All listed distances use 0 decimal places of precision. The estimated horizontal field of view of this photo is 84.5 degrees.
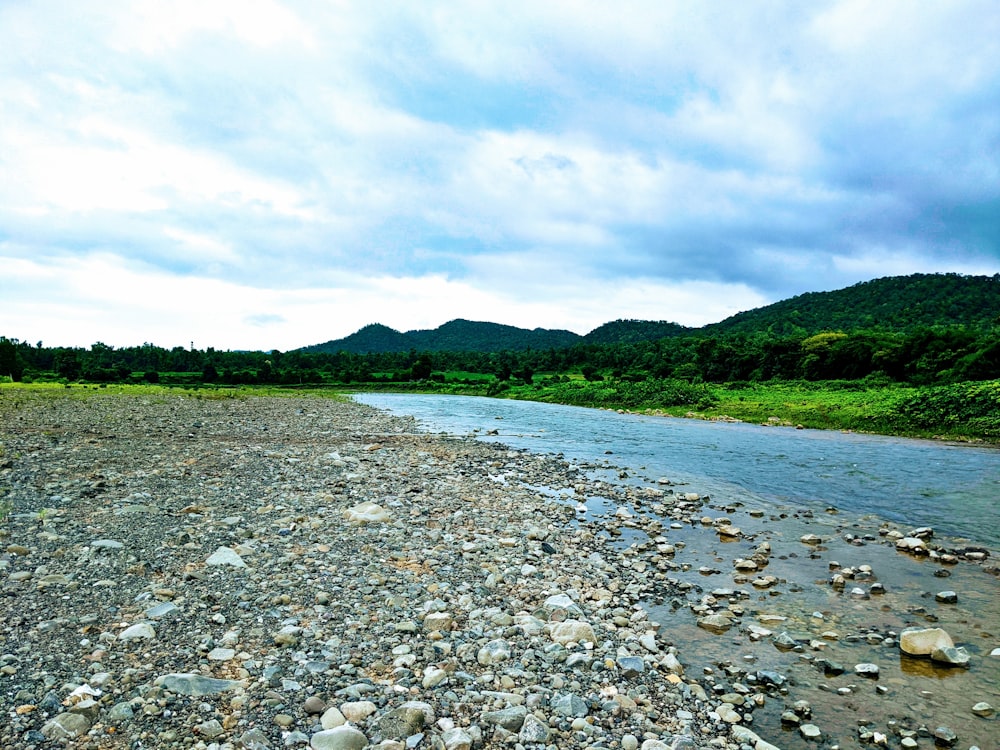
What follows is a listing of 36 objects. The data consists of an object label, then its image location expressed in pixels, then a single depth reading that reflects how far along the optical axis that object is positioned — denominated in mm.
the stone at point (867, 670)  6435
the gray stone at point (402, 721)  4797
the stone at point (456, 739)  4680
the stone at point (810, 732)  5344
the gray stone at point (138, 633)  6109
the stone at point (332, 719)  4871
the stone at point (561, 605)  7676
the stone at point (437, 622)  6949
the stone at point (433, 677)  5660
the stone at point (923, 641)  6828
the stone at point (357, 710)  4996
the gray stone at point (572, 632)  6844
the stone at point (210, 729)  4633
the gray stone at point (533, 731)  4883
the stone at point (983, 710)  5668
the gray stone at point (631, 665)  6184
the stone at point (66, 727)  4473
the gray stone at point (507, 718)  5047
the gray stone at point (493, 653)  6211
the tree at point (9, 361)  92375
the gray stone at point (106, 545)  8844
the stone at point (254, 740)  4559
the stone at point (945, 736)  5223
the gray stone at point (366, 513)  11516
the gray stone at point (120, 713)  4719
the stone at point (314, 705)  5073
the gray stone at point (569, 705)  5320
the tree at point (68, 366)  115000
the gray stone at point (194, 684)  5160
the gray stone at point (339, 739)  4590
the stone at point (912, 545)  11227
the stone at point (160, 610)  6703
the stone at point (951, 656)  6648
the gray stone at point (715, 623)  7637
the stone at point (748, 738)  5102
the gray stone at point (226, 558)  8555
